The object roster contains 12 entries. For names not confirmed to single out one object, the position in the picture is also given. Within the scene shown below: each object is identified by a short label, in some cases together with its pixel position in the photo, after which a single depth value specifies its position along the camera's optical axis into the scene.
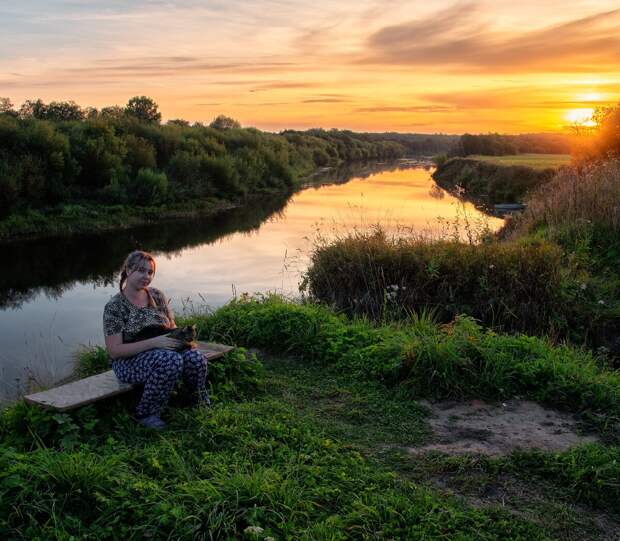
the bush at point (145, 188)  31.72
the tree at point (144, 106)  65.38
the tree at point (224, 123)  61.33
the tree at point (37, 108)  46.49
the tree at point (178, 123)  46.97
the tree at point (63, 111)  47.84
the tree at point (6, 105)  41.24
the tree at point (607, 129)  19.64
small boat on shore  27.17
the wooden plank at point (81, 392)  4.66
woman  4.88
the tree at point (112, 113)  38.31
